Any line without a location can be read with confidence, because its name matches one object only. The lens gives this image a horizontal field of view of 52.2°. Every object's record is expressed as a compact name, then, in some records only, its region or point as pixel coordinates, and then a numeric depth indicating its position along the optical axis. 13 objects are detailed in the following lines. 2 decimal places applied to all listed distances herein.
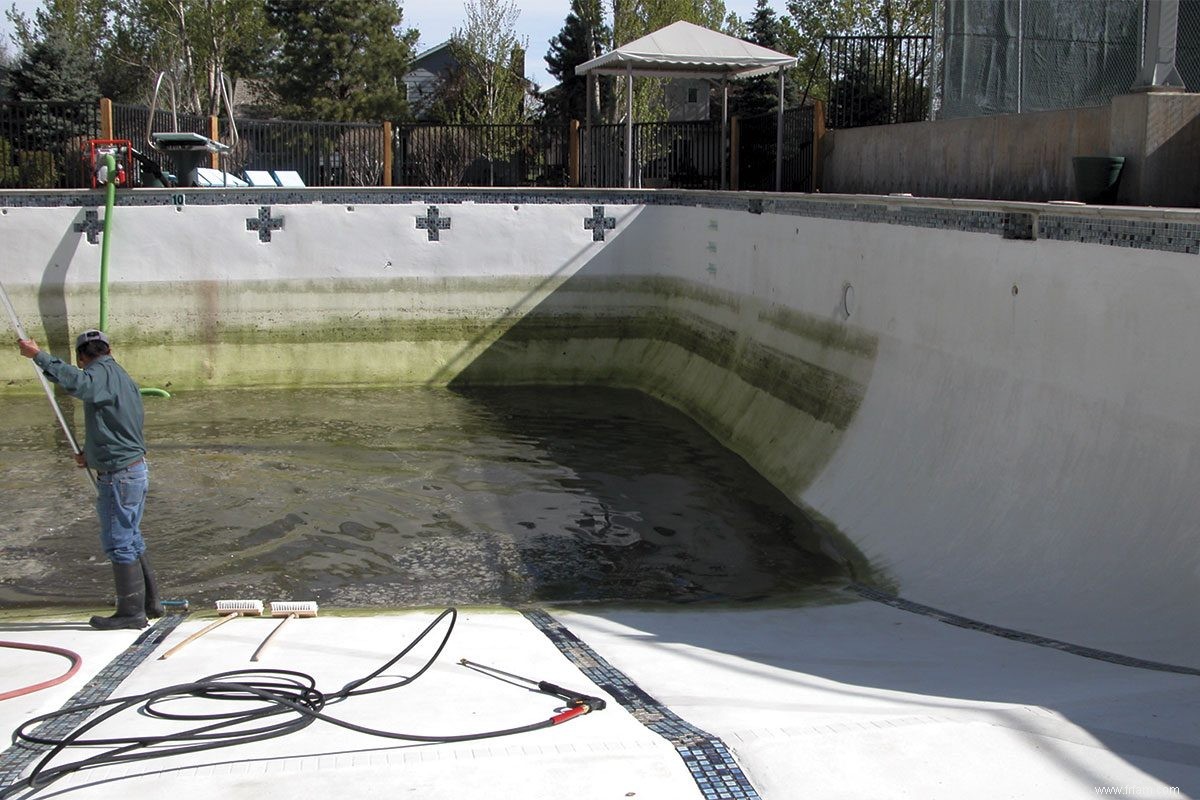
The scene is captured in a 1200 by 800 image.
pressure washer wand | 5.11
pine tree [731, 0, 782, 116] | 38.66
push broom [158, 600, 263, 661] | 7.07
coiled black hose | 4.73
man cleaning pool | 6.78
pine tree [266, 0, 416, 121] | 45.00
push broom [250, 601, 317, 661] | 7.05
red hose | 5.54
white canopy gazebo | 18.67
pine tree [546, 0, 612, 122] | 39.97
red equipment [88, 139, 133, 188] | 15.98
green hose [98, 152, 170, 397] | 15.59
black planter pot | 9.27
